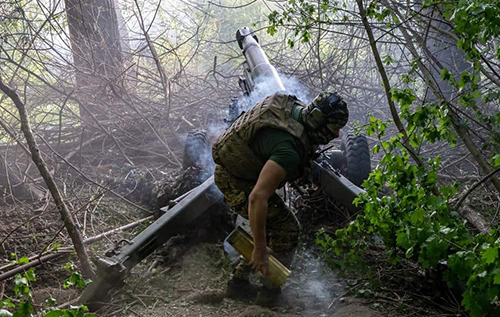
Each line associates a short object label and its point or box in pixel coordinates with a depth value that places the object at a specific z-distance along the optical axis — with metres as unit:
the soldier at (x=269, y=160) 3.26
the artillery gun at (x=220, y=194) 3.72
